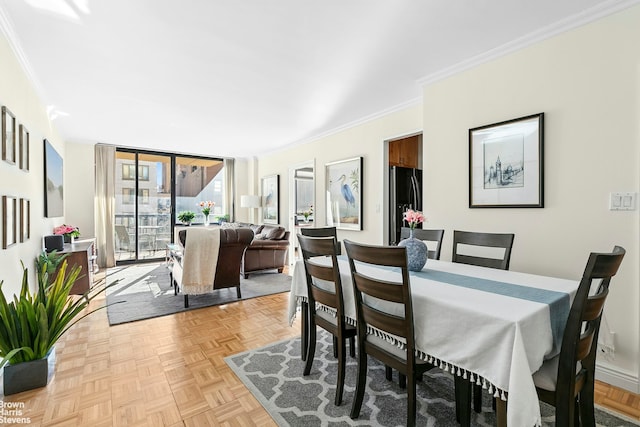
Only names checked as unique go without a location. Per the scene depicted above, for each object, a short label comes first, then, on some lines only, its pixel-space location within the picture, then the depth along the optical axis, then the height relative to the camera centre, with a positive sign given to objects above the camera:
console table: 3.85 -0.64
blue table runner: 1.31 -0.38
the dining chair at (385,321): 1.37 -0.53
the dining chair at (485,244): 2.05 -0.23
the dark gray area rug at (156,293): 3.36 -1.08
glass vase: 1.90 -0.26
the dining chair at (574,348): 1.14 -0.54
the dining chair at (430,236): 2.44 -0.19
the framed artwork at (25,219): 2.66 -0.07
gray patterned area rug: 1.65 -1.13
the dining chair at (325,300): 1.76 -0.55
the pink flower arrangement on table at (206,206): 6.54 +0.14
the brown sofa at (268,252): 4.95 -0.66
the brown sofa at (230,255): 3.57 -0.52
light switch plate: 1.93 +0.08
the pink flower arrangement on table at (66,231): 4.26 -0.26
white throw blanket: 3.38 -0.54
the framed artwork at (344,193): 4.47 +0.30
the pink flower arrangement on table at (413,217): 1.99 -0.03
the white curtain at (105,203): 5.90 +0.19
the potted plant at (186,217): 6.34 -0.10
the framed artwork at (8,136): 2.20 +0.58
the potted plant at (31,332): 1.87 -0.77
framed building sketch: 2.36 +0.41
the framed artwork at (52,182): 3.74 +0.40
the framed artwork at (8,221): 2.18 -0.06
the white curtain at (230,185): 7.45 +0.68
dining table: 1.08 -0.47
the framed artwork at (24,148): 2.67 +0.59
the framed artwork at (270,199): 6.58 +0.31
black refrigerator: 4.26 +0.27
